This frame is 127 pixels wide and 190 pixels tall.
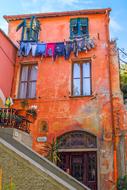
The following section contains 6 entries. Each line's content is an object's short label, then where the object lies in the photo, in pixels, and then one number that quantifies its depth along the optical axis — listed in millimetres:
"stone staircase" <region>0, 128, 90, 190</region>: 3061
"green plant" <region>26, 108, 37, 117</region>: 8530
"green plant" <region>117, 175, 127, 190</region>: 7053
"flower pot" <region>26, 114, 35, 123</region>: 8525
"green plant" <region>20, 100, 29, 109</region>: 8806
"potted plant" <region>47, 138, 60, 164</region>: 7479
